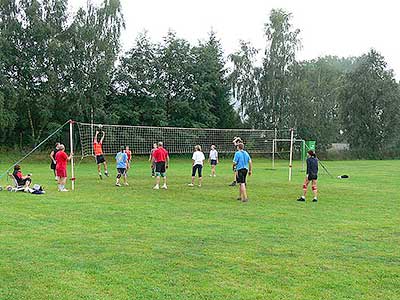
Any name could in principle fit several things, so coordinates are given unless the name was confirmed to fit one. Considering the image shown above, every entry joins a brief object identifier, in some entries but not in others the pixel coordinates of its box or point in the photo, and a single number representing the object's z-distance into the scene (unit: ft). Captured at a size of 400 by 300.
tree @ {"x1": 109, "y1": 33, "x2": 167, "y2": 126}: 134.92
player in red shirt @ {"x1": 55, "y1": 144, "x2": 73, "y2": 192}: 49.16
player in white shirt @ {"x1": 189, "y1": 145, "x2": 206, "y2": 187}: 57.88
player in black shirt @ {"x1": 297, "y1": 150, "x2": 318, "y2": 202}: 43.93
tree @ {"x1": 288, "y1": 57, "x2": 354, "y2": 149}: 151.02
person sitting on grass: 48.65
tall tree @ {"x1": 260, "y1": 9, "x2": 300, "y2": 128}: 150.82
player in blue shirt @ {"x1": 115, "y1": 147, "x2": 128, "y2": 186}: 56.29
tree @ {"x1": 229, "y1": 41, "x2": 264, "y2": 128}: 154.30
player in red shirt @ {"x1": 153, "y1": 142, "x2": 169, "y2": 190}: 53.42
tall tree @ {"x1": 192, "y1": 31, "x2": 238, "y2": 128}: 142.82
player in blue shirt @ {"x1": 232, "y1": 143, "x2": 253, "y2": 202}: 43.43
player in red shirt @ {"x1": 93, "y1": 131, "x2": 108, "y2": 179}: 64.39
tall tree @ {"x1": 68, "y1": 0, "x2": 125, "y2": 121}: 120.47
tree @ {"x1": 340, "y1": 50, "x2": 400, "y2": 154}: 167.53
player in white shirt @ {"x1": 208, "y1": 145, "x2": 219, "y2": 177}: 70.44
